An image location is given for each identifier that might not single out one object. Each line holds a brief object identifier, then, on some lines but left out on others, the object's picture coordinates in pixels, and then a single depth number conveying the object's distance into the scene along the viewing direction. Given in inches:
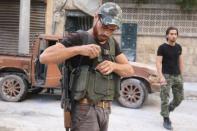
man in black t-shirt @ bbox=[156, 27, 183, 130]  150.8
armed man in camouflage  71.6
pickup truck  191.9
